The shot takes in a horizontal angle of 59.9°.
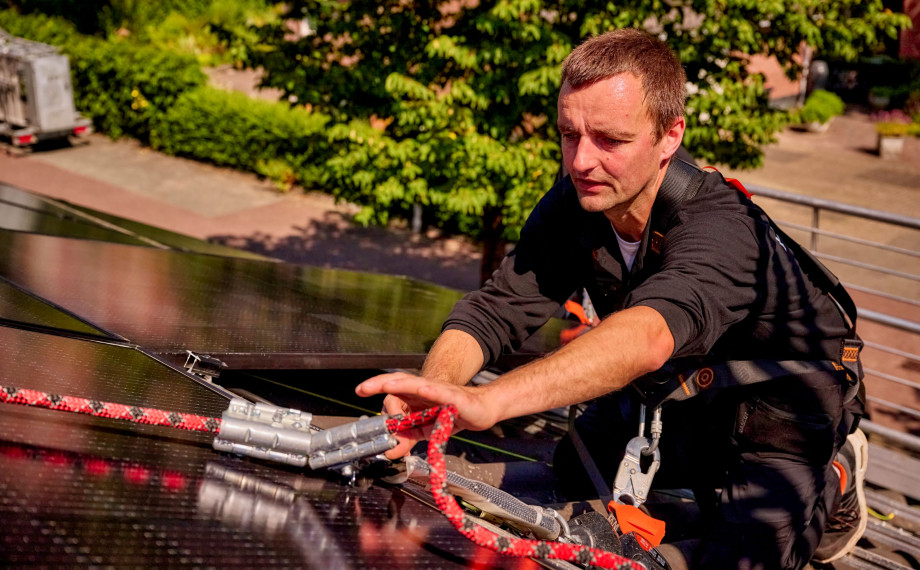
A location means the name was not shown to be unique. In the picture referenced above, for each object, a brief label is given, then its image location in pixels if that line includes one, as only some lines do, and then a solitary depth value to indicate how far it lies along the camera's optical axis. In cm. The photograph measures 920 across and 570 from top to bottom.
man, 183
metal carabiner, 231
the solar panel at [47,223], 464
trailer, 1299
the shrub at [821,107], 1839
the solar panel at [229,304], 248
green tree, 487
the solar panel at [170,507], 125
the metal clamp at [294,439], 154
